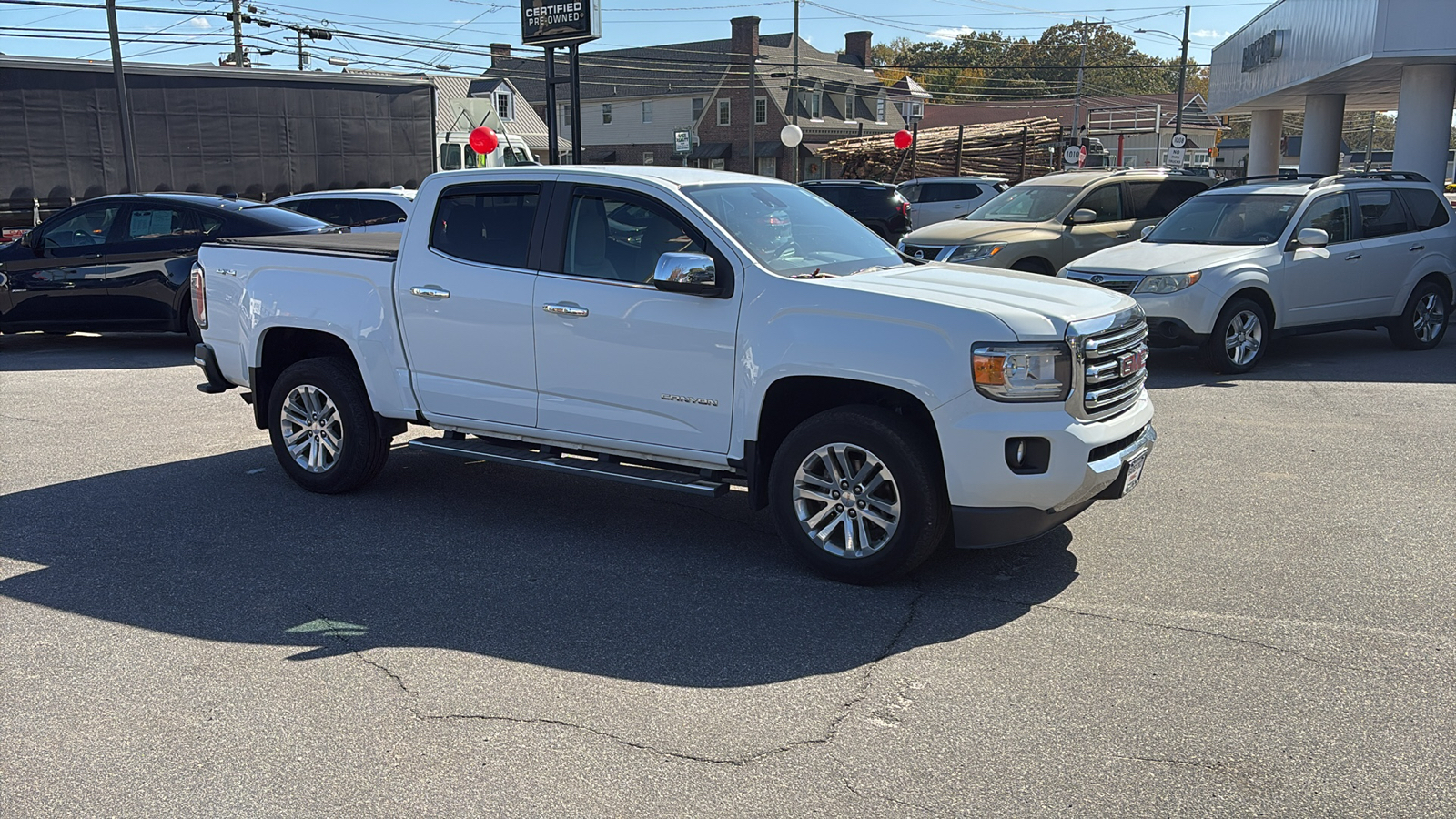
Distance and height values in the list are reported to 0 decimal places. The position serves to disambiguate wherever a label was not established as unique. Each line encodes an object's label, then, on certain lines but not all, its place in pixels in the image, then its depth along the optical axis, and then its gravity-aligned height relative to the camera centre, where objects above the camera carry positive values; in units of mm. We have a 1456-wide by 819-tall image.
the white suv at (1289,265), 11148 -887
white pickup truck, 5152 -890
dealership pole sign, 16312 +2124
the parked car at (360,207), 15320 -402
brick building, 60531 +3949
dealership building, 17297 +1873
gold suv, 14234 -585
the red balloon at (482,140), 23156 +689
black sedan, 12758 -870
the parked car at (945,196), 25766 -458
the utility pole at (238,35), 47250 +5619
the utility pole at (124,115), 21078 +1094
